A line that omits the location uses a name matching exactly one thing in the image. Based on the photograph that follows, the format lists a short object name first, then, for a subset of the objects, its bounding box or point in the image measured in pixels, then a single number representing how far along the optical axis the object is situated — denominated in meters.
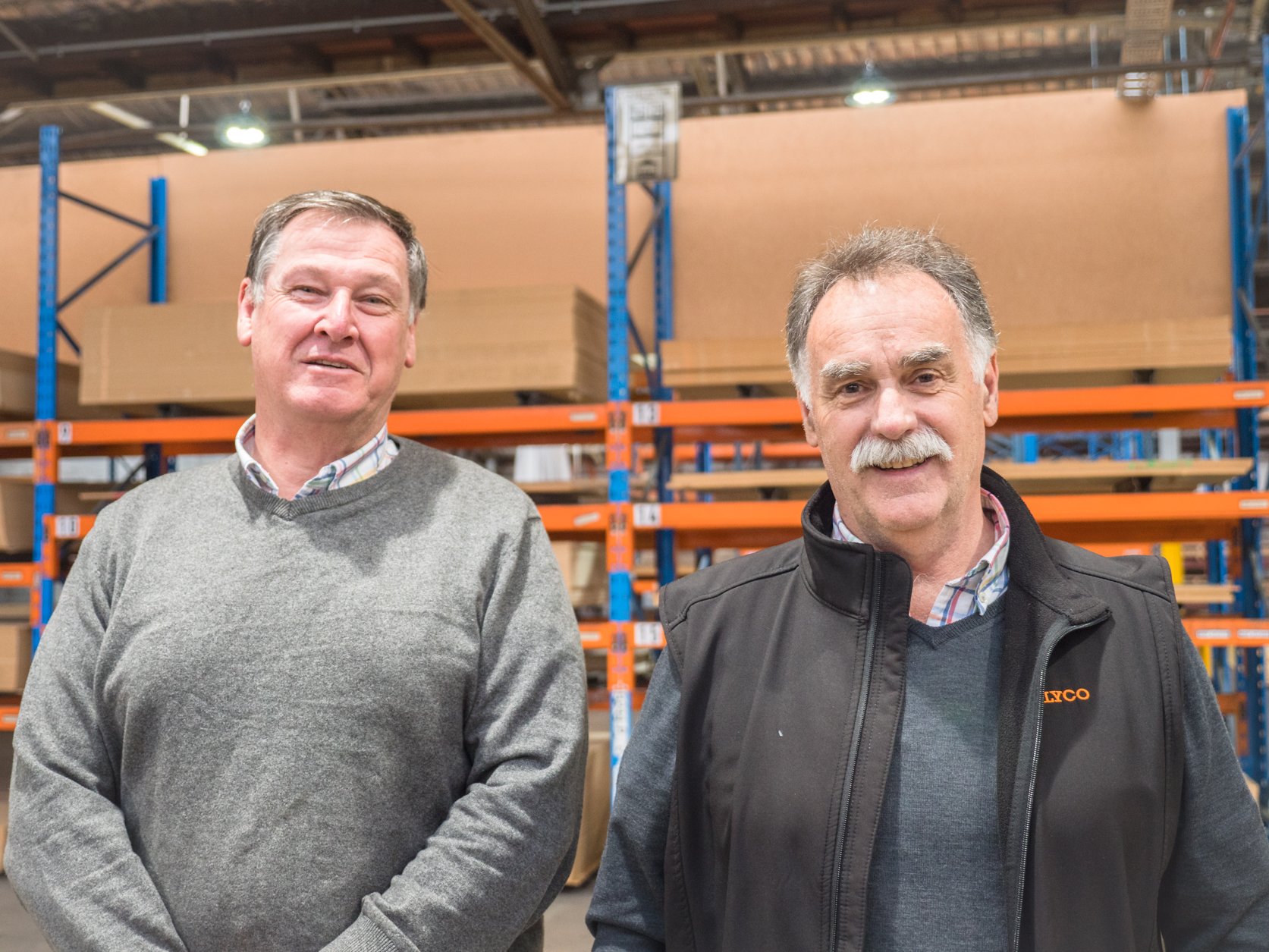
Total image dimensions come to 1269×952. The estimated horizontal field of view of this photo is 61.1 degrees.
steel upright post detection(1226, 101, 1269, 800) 4.61
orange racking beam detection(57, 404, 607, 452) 4.45
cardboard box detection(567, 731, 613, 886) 4.54
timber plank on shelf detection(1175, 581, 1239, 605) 4.41
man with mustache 1.25
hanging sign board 4.35
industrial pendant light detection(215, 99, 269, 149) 6.76
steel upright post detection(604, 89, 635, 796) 4.39
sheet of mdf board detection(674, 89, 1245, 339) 4.91
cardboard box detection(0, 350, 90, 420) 5.00
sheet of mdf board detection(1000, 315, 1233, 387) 4.23
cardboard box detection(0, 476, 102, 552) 4.92
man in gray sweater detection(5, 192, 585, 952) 1.42
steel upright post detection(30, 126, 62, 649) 4.82
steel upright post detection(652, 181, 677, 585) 5.27
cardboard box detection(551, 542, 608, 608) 4.55
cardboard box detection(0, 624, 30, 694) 4.78
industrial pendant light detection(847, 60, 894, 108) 6.06
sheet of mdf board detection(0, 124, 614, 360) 5.39
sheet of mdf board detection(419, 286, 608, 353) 4.41
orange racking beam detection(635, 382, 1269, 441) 4.11
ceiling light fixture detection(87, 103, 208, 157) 8.38
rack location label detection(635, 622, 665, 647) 4.39
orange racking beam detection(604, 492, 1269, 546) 4.08
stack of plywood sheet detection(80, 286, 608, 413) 4.43
